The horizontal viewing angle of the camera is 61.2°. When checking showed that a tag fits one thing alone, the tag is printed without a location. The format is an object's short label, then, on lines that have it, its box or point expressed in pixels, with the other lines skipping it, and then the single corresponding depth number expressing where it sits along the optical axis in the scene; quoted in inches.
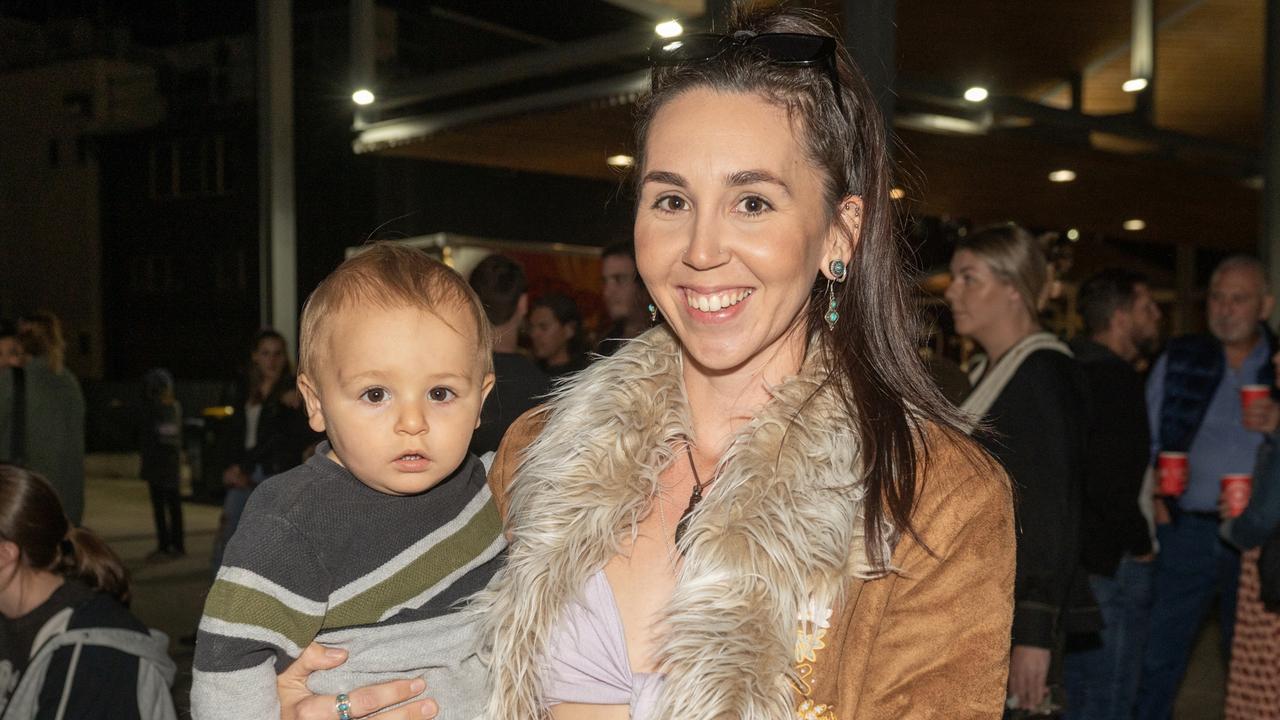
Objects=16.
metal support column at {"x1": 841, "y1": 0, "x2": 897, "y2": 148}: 147.0
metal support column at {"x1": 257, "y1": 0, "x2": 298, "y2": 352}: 315.0
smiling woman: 58.2
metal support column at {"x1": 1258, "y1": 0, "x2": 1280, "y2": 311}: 253.4
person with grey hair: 197.8
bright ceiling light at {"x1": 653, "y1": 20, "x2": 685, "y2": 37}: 232.5
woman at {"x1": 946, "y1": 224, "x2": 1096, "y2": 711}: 130.0
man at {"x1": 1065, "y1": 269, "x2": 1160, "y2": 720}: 156.3
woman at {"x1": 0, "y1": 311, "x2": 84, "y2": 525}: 254.7
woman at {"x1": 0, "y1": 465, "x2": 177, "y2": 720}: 109.4
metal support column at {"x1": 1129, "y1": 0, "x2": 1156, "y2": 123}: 321.7
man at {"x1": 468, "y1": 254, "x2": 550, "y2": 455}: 152.6
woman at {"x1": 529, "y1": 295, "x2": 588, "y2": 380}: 242.4
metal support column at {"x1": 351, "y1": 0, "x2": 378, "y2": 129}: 316.5
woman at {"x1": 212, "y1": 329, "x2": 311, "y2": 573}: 256.2
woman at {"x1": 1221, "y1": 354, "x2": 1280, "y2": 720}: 136.6
